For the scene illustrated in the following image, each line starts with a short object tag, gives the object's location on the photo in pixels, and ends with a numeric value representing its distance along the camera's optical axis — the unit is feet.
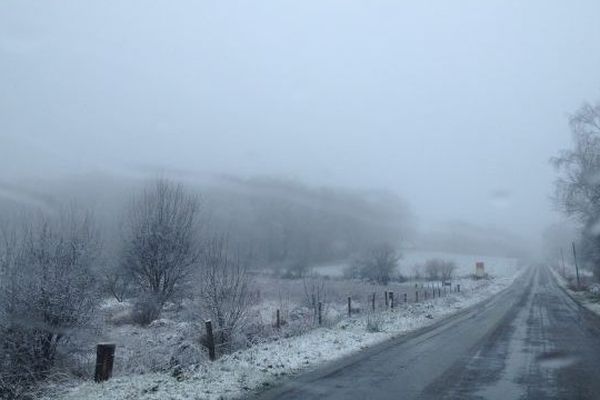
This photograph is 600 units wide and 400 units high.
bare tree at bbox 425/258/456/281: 301.63
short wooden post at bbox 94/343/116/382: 38.04
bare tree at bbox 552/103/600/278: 128.98
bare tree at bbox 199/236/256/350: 58.08
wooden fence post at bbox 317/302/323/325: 74.00
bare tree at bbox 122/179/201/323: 106.11
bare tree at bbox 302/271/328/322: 78.36
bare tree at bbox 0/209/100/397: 42.01
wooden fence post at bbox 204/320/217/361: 49.32
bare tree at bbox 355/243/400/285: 250.78
